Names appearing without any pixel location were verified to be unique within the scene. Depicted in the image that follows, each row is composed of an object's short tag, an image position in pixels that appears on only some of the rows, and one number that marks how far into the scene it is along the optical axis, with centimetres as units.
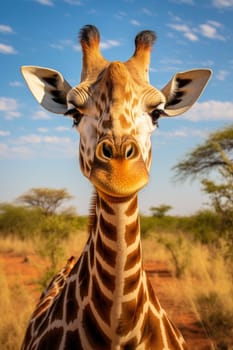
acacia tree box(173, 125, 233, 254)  895
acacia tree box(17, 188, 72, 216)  2630
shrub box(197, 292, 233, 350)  598
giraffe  179
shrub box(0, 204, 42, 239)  2306
